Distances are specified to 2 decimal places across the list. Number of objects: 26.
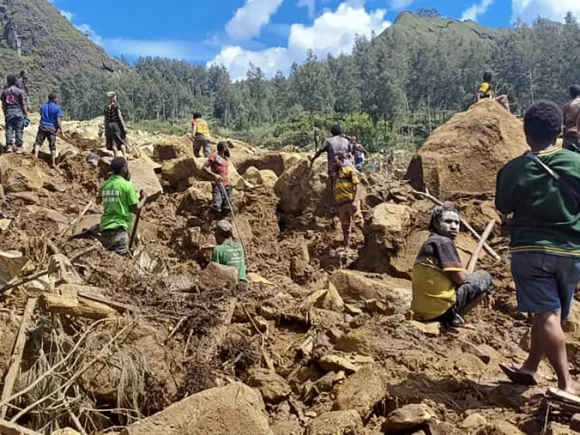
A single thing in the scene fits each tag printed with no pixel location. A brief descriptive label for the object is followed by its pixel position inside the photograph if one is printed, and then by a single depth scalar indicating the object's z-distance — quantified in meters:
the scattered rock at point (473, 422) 3.01
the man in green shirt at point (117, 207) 6.49
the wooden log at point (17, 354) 3.16
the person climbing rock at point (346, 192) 8.12
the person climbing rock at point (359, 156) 9.68
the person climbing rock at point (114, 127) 10.76
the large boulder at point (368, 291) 5.36
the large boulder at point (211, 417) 2.78
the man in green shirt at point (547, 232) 3.09
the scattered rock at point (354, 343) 4.00
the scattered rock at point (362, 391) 3.28
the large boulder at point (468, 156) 8.34
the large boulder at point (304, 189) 9.40
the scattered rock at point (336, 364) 3.74
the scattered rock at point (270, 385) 3.64
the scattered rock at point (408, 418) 3.03
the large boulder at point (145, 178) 9.62
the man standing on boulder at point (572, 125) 6.10
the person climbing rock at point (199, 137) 12.05
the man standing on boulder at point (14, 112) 10.39
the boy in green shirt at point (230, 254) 5.86
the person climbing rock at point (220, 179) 8.86
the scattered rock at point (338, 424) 3.02
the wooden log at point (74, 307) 3.67
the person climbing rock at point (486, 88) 10.84
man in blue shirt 10.62
